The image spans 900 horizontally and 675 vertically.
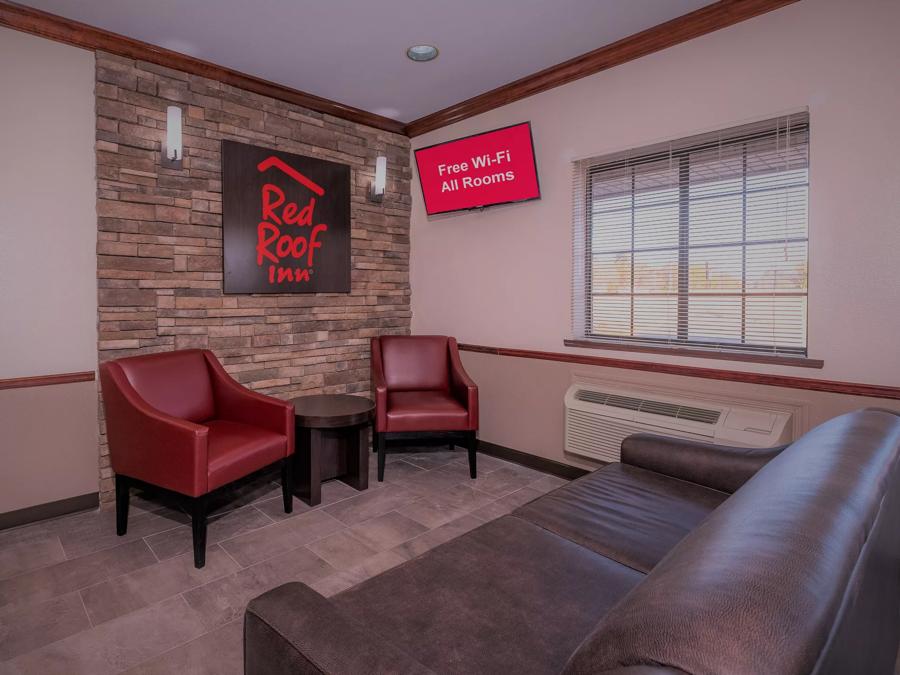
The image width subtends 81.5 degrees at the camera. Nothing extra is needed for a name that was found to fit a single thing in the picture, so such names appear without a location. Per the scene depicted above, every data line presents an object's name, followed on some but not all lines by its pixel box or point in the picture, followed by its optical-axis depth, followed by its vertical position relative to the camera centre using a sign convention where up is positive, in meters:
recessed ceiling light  3.24 +1.70
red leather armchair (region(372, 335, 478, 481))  3.62 -0.53
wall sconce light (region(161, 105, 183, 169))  3.13 +1.12
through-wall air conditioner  2.70 -0.55
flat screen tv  3.75 +1.17
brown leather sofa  0.63 -0.59
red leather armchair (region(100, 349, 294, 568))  2.48 -0.58
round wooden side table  3.20 -0.79
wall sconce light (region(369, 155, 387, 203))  4.27 +1.16
